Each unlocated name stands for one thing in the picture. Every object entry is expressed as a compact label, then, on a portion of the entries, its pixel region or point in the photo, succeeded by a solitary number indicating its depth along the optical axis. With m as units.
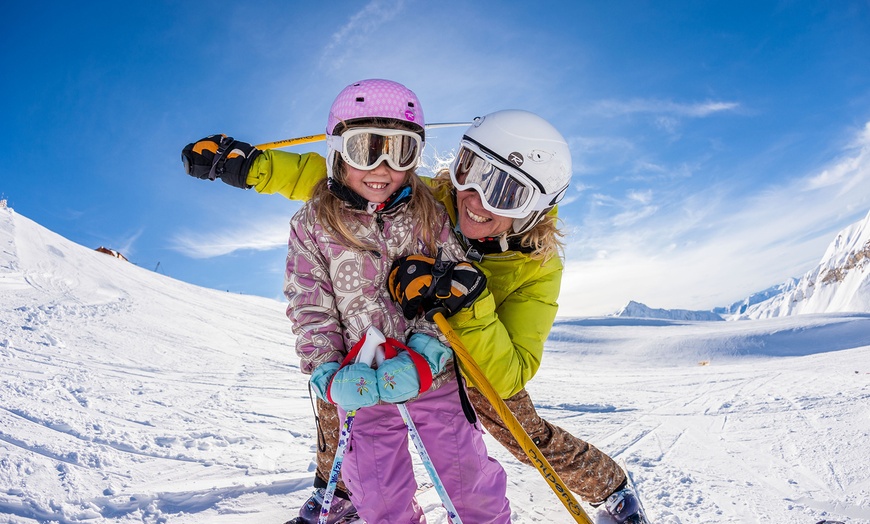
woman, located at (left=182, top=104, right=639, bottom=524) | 2.83
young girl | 2.56
